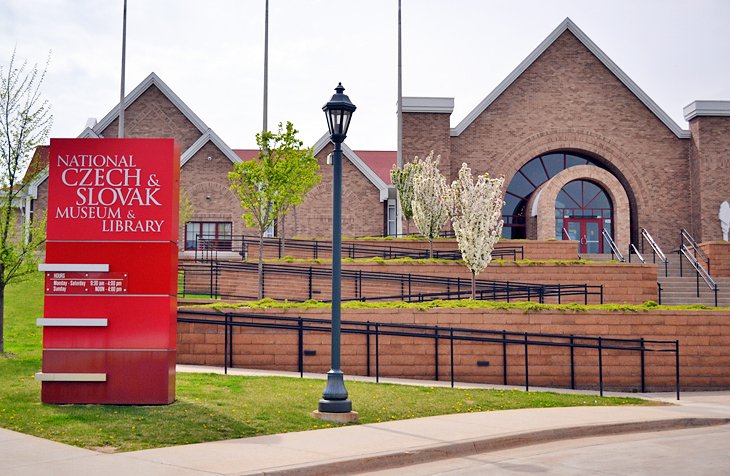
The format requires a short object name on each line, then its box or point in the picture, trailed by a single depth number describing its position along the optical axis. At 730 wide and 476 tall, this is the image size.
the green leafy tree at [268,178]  26.34
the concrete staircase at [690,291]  27.44
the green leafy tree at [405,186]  34.78
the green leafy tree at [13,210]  17.42
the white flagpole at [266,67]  41.44
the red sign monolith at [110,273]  11.88
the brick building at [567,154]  39.19
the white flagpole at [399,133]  37.78
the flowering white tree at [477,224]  23.55
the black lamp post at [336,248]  11.81
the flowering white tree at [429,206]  30.31
